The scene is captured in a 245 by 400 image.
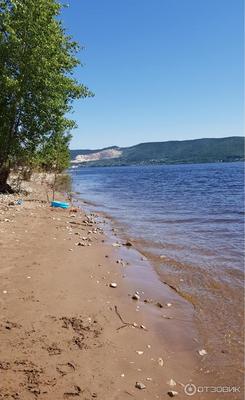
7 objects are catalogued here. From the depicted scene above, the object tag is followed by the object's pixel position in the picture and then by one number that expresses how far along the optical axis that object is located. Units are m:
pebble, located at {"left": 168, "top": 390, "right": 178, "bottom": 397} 5.39
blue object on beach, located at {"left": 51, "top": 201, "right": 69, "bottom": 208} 22.83
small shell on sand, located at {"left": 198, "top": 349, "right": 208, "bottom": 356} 6.70
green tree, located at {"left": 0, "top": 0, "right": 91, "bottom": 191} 22.25
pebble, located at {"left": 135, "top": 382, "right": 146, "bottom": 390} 5.45
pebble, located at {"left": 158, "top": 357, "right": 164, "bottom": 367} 6.16
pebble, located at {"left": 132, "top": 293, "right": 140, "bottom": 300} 8.95
